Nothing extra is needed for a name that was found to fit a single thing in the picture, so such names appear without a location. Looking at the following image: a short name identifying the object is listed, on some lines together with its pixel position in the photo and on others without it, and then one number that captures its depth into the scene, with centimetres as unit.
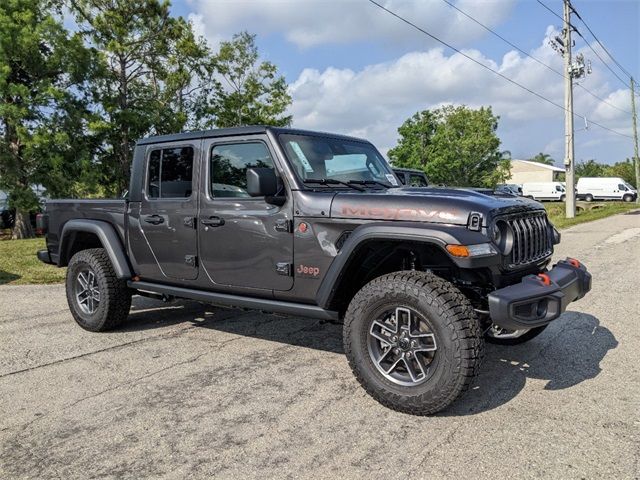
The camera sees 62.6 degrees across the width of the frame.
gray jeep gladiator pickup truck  325
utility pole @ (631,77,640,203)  4839
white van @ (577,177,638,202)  5138
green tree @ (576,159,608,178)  9109
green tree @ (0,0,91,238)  1894
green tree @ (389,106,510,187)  4916
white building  8781
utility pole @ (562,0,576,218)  2397
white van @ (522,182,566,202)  5316
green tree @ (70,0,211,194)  2223
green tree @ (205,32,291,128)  2742
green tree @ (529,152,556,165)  10834
